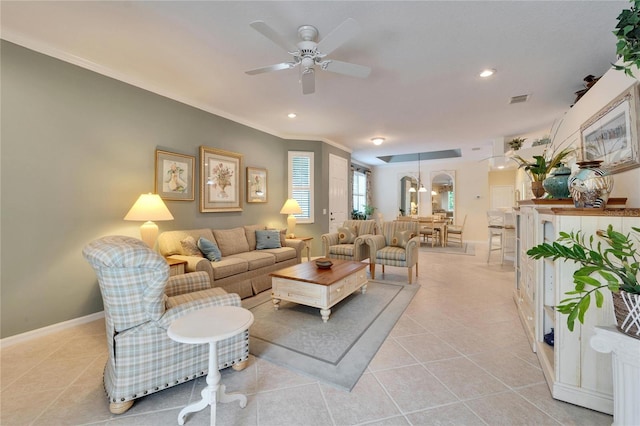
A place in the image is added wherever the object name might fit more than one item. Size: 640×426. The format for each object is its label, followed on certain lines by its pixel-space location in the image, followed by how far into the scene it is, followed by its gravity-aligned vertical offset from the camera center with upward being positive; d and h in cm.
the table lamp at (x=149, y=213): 296 -1
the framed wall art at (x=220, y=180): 409 +54
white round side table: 131 -63
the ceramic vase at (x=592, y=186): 163 +15
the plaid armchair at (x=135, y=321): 157 -71
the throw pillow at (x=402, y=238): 436 -46
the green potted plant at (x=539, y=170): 250 +40
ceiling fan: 192 +138
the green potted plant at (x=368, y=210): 912 +4
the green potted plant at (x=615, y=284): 114 -35
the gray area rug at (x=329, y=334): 202 -121
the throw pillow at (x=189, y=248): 336 -47
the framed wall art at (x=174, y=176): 351 +53
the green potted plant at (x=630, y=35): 119 +84
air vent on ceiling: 378 +168
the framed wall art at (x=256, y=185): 491 +53
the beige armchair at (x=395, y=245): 410 -59
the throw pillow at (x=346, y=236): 492 -48
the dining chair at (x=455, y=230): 752 -58
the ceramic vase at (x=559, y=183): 210 +23
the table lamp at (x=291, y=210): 522 +3
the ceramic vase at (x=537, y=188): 255 +22
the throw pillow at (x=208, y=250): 342 -51
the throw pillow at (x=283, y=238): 466 -48
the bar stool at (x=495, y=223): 554 -27
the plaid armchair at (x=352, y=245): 450 -62
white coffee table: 277 -86
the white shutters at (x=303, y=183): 587 +66
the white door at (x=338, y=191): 640 +54
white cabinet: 154 -84
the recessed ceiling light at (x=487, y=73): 304 +167
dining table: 754 -42
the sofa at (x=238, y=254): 325 -64
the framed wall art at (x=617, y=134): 183 +63
